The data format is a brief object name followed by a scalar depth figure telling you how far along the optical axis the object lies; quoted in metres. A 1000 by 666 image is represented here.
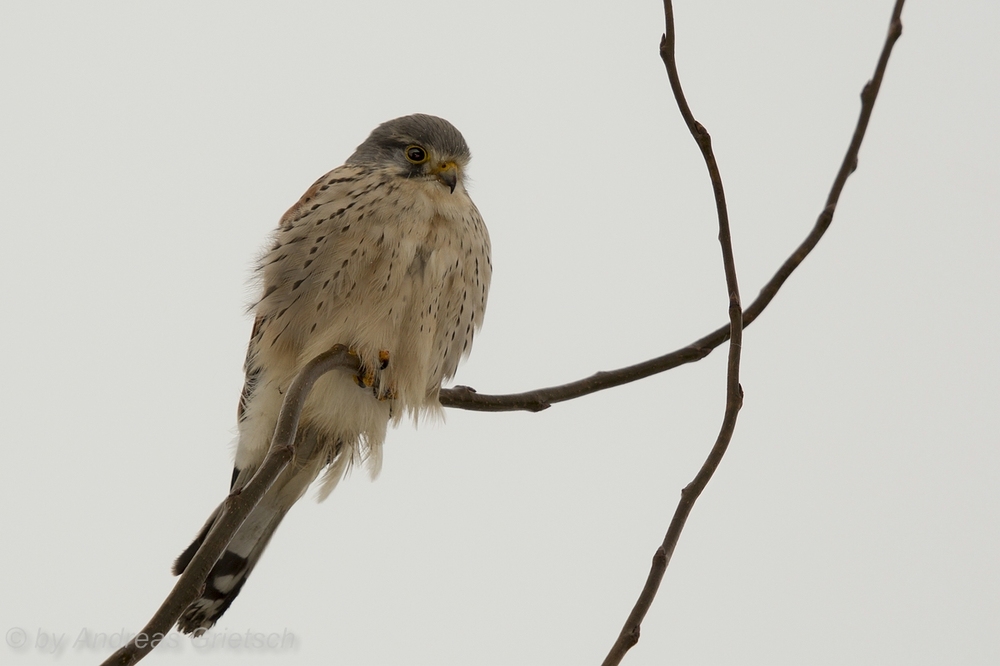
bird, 7.23
